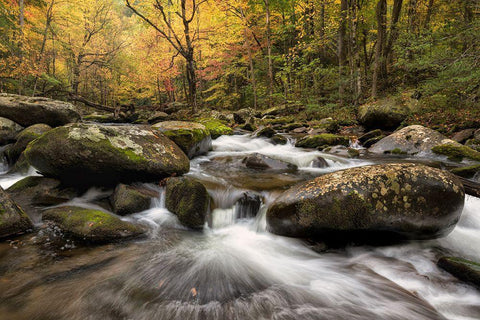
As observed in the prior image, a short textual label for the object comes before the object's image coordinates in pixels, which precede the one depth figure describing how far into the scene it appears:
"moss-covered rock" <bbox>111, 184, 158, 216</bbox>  4.01
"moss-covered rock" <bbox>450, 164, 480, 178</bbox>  4.59
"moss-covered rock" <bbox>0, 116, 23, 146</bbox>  8.37
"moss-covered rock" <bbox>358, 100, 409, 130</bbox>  9.92
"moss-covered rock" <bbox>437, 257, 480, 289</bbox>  2.34
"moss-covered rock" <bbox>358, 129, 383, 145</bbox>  9.37
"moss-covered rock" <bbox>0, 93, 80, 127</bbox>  9.02
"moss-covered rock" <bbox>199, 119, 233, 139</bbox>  10.77
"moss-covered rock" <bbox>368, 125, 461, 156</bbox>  7.31
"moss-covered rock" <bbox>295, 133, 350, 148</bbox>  8.99
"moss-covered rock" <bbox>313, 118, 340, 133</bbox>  11.51
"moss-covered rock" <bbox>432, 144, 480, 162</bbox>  6.27
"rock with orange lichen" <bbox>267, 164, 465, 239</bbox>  2.99
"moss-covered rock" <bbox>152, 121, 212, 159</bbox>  6.77
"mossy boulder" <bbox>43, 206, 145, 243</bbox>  3.23
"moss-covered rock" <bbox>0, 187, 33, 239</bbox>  3.13
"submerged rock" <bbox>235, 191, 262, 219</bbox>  4.27
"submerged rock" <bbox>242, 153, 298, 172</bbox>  6.57
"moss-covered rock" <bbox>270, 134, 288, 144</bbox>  10.11
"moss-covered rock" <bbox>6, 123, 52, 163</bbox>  6.68
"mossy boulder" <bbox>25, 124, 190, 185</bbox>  4.16
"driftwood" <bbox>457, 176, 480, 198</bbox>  3.77
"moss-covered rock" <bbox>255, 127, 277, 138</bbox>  10.72
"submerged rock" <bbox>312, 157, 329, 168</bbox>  6.70
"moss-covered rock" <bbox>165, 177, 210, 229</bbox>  3.88
